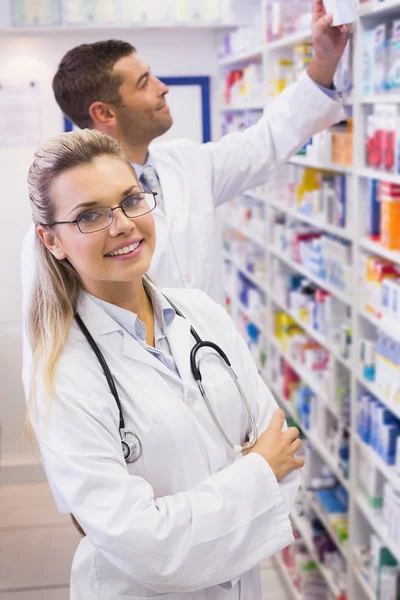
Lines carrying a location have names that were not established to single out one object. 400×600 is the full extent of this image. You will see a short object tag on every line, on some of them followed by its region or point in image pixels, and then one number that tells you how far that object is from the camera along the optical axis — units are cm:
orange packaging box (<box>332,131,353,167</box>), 275
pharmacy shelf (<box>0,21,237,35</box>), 448
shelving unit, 252
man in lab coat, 264
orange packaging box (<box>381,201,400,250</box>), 241
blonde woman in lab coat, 144
